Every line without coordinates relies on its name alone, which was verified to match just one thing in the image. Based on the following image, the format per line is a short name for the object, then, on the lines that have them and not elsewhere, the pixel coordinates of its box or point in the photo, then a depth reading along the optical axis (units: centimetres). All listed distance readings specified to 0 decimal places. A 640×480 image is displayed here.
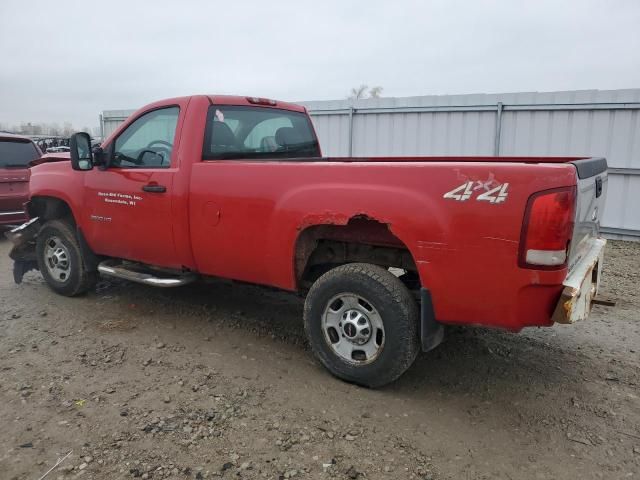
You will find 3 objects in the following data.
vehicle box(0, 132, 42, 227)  838
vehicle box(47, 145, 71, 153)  1665
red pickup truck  276
